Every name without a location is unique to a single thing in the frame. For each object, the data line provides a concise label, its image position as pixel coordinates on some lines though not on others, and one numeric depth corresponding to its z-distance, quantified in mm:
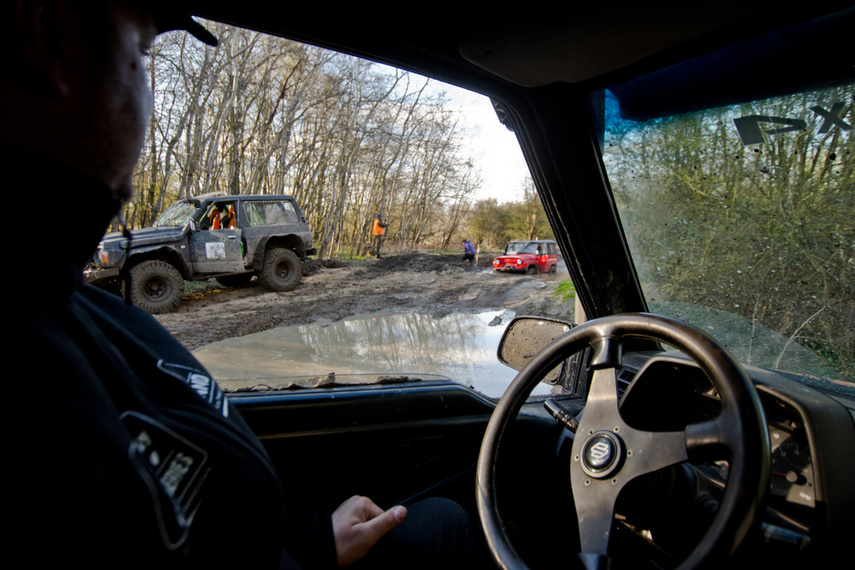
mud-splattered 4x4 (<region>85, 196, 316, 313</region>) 7324
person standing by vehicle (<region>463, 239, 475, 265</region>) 22188
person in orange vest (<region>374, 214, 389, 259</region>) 19862
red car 17016
